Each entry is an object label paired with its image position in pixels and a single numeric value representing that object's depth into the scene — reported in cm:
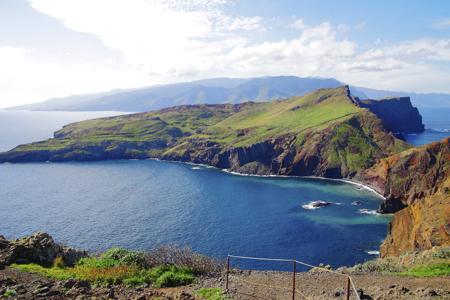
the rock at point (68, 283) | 2270
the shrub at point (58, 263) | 2982
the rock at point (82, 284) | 2307
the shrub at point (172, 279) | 2600
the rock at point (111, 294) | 2181
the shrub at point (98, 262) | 2950
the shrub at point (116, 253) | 3084
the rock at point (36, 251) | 2950
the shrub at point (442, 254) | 3195
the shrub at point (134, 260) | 2911
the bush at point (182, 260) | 2930
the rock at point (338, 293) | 2277
